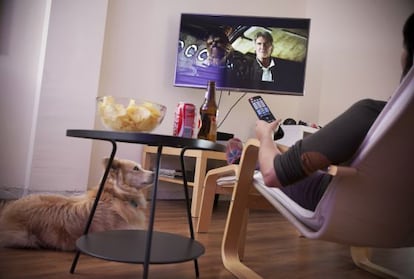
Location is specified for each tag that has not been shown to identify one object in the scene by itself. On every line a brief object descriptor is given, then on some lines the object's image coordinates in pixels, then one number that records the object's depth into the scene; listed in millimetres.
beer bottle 1275
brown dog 1301
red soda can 1188
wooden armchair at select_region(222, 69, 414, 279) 781
